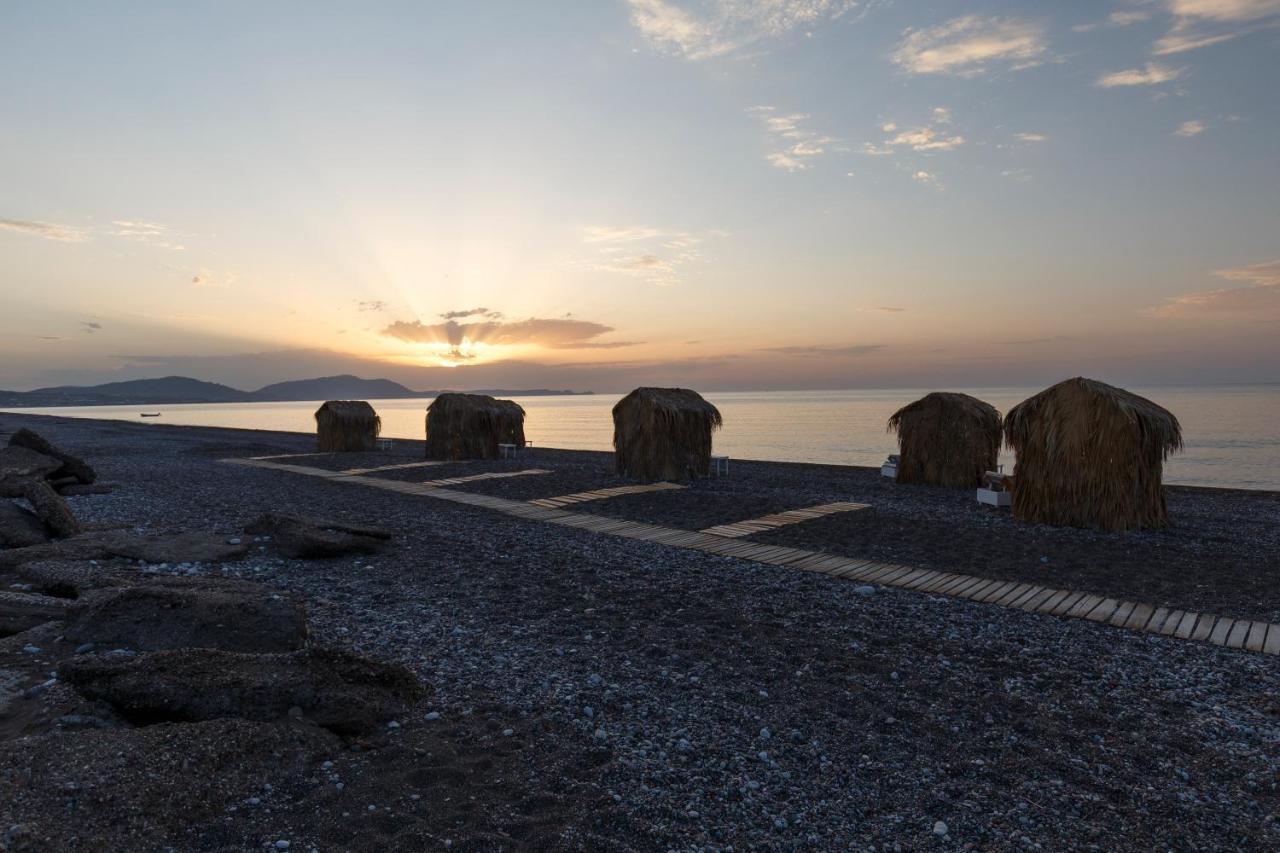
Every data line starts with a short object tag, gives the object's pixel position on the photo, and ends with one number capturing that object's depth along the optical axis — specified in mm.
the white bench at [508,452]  25938
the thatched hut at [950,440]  18203
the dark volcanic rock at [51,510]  9344
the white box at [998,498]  14484
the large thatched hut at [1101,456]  12000
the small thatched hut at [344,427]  27984
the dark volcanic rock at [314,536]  9117
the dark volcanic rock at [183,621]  5309
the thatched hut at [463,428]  25016
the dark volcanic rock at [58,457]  14531
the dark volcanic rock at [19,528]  8680
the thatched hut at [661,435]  18391
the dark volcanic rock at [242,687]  4258
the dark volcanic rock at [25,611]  5703
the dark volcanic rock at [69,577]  6969
